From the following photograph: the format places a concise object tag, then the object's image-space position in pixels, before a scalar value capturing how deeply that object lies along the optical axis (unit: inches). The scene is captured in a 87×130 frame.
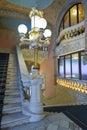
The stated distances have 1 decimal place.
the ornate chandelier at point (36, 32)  87.7
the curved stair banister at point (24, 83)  83.6
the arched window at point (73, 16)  163.4
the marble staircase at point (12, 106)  74.2
